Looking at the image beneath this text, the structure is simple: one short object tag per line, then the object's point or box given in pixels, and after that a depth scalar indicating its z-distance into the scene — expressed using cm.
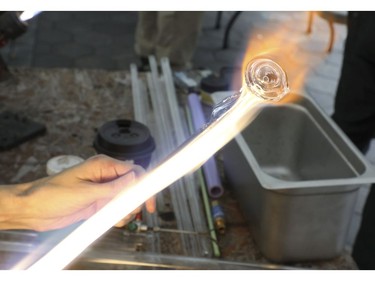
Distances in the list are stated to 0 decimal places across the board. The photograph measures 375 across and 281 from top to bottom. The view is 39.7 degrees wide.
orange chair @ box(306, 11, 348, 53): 295
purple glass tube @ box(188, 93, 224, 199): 101
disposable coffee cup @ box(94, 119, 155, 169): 93
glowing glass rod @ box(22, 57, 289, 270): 39
